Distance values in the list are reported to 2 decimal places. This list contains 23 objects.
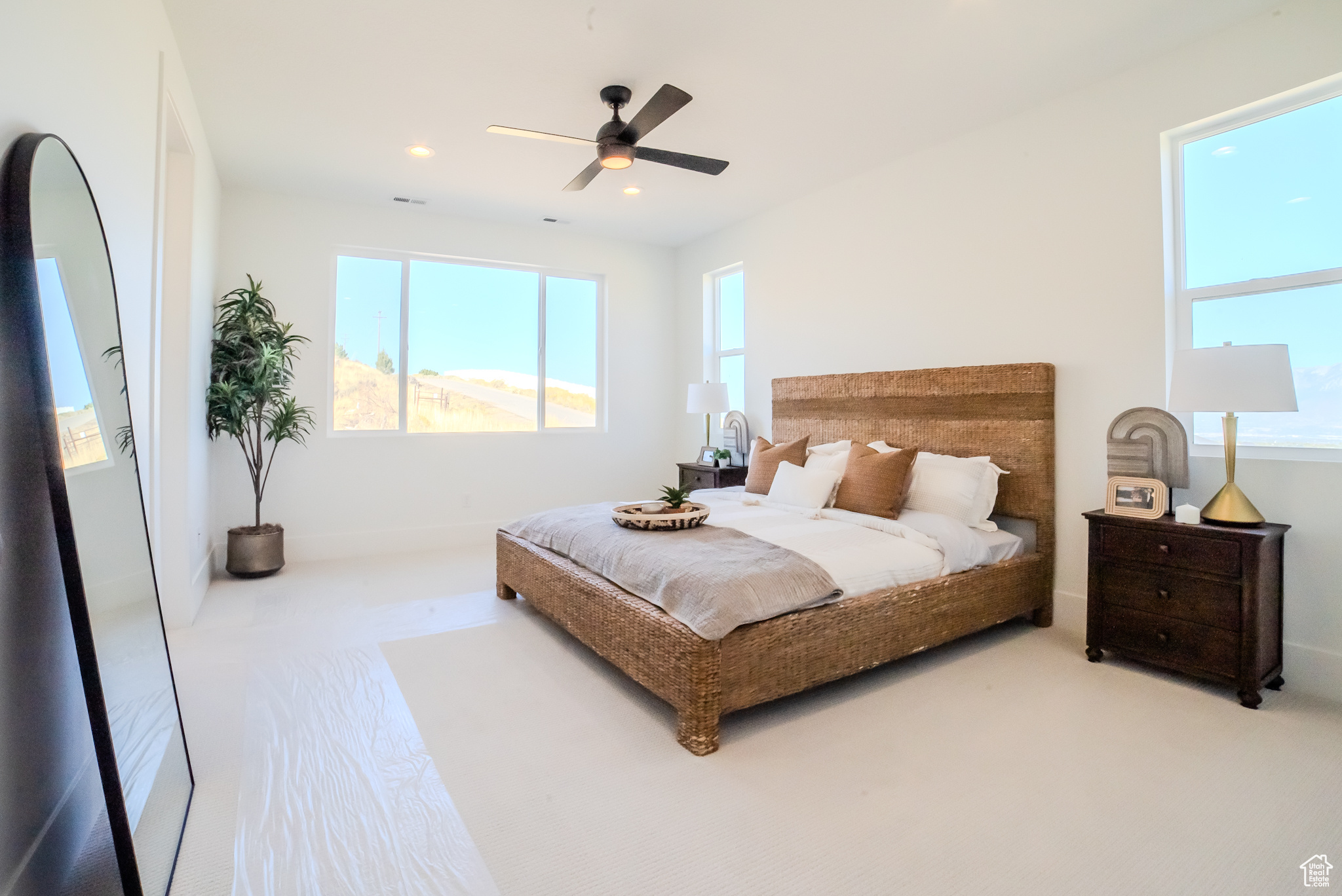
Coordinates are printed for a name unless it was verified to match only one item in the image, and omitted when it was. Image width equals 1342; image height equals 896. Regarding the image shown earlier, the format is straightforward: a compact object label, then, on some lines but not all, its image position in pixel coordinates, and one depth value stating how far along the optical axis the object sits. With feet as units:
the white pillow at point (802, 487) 11.68
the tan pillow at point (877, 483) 10.89
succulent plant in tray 10.78
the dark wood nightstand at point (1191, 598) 8.02
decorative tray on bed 10.00
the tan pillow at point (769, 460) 13.57
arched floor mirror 4.28
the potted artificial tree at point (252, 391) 13.70
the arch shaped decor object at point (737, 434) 18.01
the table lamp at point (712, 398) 17.12
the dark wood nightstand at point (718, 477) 16.98
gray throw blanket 7.28
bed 7.27
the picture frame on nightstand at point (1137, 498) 9.12
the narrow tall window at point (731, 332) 18.79
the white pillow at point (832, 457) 12.19
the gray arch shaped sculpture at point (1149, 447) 9.43
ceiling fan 8.93
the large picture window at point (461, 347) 17.02
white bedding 8.71
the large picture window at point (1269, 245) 8.50
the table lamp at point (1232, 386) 7.74
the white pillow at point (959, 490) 11.02
